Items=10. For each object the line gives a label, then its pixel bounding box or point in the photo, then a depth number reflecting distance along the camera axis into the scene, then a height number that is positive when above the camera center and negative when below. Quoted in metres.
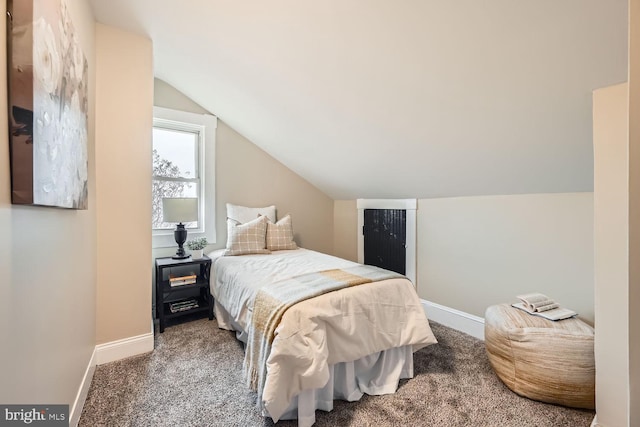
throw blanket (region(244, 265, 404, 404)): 1.42 -0.51
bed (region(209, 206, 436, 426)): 1.33 -0.70
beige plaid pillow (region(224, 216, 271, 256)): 2.83 -0.28
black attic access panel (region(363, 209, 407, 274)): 3.08 -0.31
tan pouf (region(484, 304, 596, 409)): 1.47 -0.83
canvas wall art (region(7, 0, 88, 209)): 0.77 +0.37
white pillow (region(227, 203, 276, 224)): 3.21 +0.00
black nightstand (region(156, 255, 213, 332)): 2.45 -0.72
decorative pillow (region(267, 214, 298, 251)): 3.09 -0.27
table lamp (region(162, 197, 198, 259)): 2.56 +0.00
